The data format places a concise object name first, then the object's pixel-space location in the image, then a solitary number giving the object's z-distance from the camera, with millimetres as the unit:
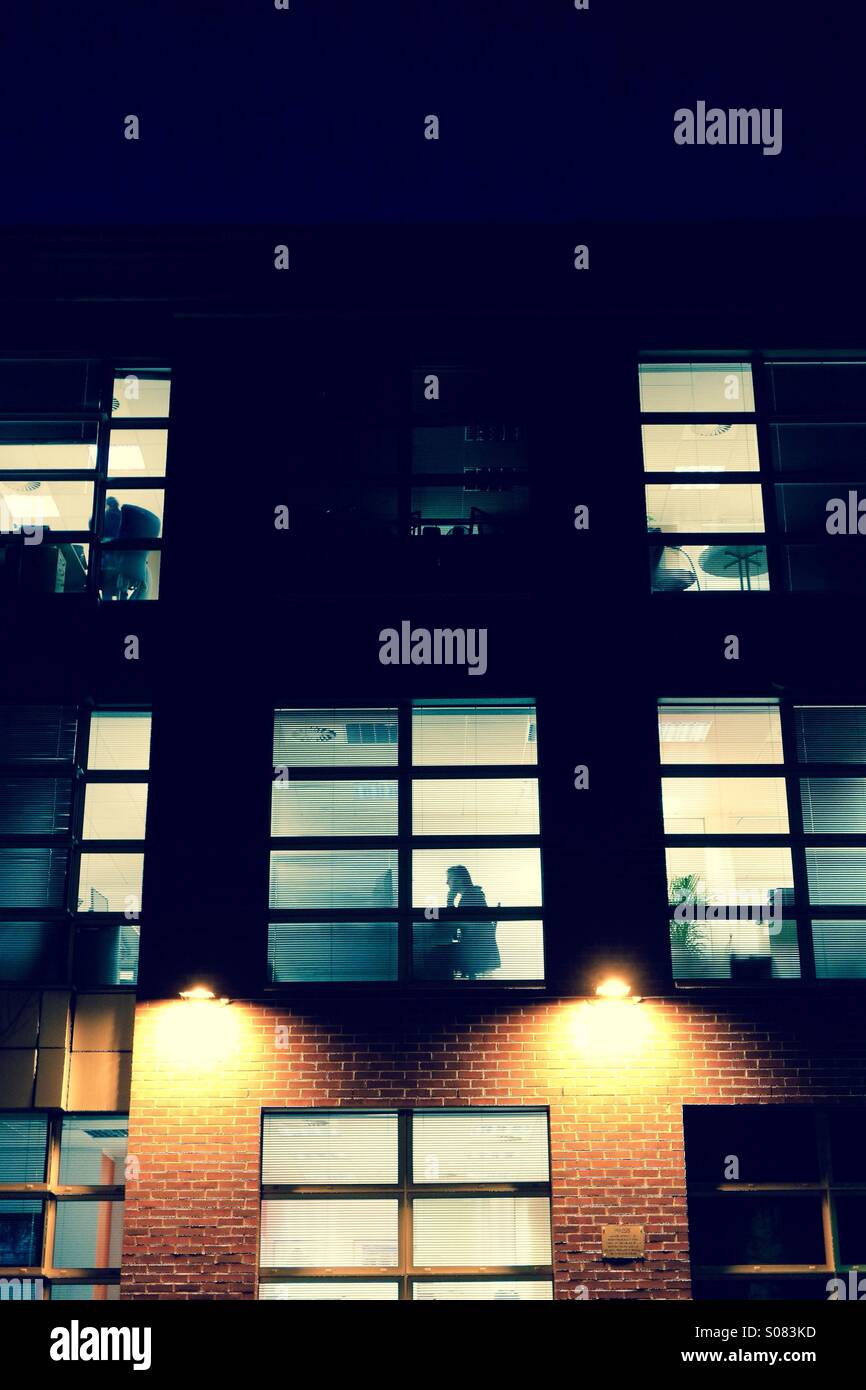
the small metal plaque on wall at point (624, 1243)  9453
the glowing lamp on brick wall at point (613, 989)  10062
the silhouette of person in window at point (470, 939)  10406
